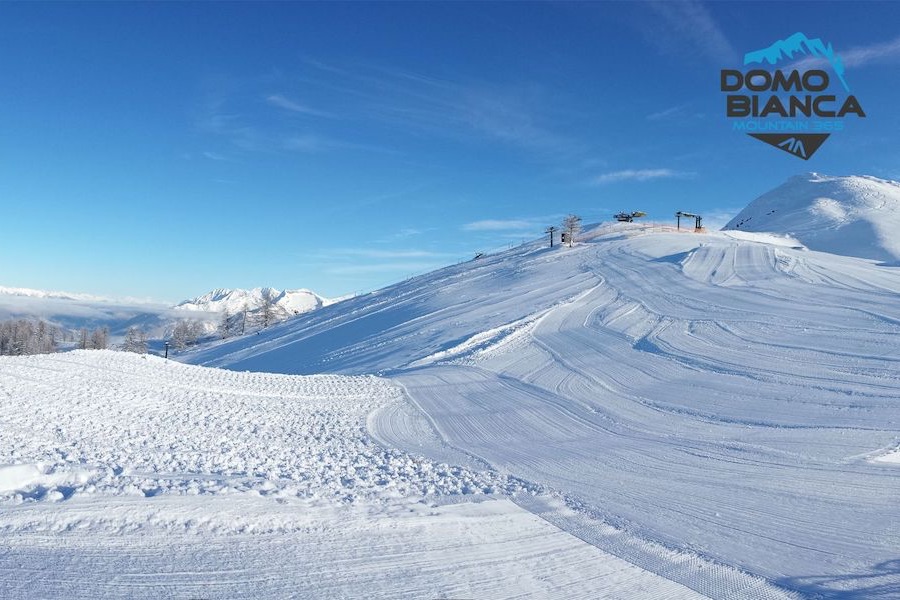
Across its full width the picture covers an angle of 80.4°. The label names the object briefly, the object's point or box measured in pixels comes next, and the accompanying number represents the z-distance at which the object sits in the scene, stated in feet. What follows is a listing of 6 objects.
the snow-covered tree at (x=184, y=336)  292.59
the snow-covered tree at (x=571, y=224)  189.67
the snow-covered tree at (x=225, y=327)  255.29
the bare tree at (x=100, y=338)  292.26
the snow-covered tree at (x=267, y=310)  231.09
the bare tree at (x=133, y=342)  263.08
